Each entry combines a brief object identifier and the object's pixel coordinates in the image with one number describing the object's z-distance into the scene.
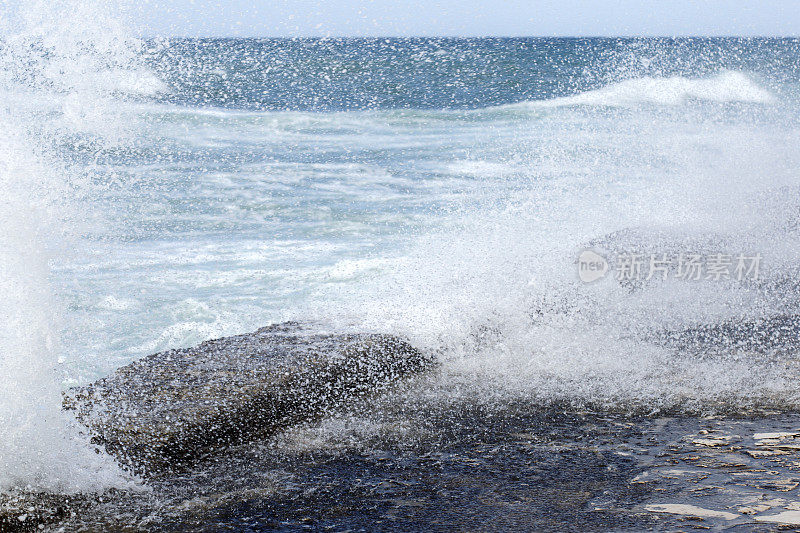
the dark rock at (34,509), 4.93
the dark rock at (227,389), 5.98
